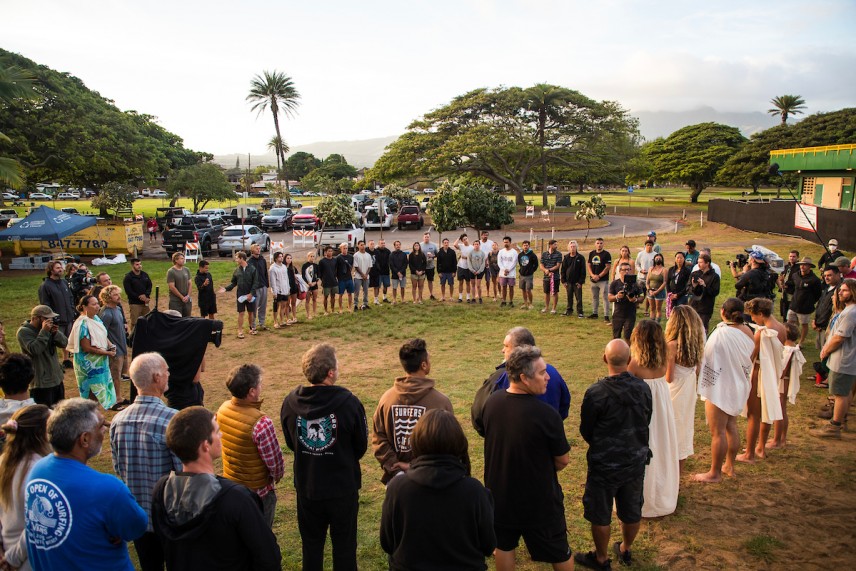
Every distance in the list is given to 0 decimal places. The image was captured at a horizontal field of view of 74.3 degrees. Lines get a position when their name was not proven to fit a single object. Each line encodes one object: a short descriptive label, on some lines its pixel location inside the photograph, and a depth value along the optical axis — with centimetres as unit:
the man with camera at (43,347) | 632
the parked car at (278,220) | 3534
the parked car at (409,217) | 3578
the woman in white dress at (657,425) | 445
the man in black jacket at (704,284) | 999
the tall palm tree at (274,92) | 5900
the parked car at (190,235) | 2409
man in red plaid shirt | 368
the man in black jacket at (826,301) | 822
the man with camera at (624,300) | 973
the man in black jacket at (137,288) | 1045
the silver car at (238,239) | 2413
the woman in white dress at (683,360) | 508
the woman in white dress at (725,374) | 534
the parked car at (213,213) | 3556
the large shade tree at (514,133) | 4519
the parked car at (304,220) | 3500
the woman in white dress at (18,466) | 301
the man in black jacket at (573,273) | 1266
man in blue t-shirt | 271
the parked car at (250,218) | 3516
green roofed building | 3065
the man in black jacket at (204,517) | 252
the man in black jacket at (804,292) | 947
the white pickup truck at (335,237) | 2398
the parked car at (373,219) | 3459
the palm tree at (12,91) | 1767
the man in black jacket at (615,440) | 396
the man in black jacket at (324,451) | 363
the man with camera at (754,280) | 930
